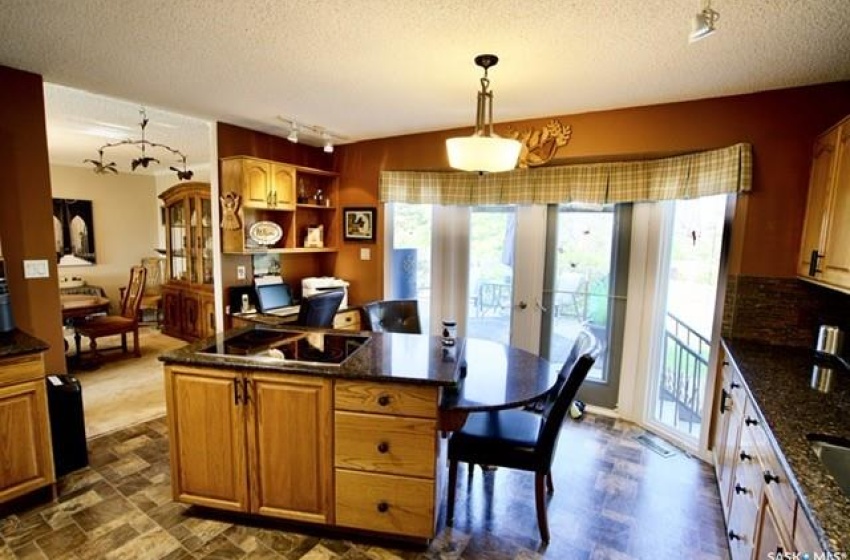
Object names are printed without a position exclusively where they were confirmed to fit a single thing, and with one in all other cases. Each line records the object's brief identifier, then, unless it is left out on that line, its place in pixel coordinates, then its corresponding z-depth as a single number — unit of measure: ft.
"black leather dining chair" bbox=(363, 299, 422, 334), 10.12
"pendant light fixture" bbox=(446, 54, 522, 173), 6.05
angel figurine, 11.61
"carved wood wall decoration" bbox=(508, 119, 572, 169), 10.14
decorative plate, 12.47
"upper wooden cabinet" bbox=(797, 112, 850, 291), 6.25
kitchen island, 6.14
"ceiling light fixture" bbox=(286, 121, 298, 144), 10.17
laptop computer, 12.44
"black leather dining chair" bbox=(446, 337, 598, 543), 6.22
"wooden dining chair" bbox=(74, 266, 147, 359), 14.61
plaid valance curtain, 8.38
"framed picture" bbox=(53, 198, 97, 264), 19.03
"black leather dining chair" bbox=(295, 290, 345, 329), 10.14
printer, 13.48
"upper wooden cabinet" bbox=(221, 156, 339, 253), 11.57
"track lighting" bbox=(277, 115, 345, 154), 11.06
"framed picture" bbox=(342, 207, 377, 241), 13.61
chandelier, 12.81
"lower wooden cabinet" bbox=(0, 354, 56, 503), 6.77
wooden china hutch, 16.72
